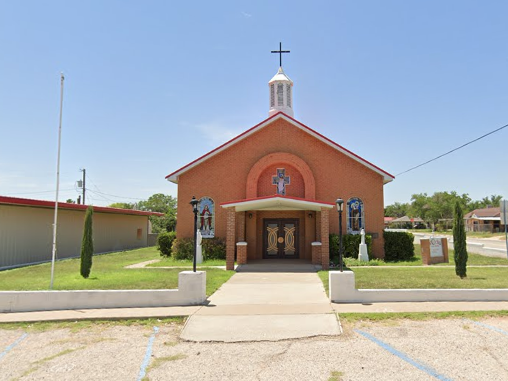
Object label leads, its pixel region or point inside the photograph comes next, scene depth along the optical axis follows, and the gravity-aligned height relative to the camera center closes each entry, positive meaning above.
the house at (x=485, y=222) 65.06 +1.15
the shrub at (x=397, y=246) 20.22 -0.98
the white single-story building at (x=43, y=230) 18.28 -0.17
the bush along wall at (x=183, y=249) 19.96 -1.16
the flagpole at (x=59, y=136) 11.25 +2.71
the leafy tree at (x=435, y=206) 79.38 +4.70
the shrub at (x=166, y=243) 21.97 -0.91
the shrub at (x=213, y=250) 19.80 -1.19
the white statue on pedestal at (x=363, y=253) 18.25 -1.22
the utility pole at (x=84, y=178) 51.17 +6.62
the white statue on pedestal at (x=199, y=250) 18.69 -1.13
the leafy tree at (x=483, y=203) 104.88 +7.09
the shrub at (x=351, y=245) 18.81 -0.87
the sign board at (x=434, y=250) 17.64 -1.06
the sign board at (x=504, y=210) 16.19 +0.75
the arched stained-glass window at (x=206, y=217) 20.62 +0.55
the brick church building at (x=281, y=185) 20.09 +2.29
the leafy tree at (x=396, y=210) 130.85 +6.04
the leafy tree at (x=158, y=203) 84.06 +5.34
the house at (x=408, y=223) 98.05 +1.28
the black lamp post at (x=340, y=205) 12.37 +0.73
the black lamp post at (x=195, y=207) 11.39 +0.62
